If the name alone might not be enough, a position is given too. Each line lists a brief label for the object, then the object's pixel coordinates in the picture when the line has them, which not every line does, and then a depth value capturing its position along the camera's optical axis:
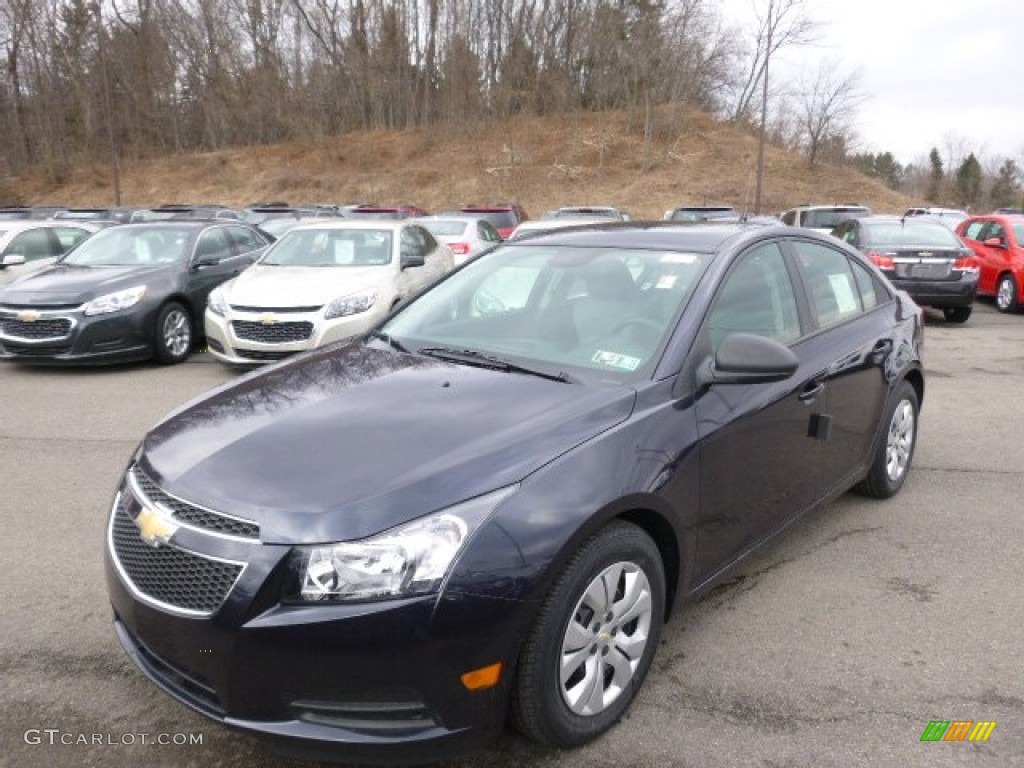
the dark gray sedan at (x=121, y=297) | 8.23
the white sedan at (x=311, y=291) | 7.80
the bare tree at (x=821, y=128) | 42.72
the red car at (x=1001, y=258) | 12.96
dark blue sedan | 2.12
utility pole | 33.38
